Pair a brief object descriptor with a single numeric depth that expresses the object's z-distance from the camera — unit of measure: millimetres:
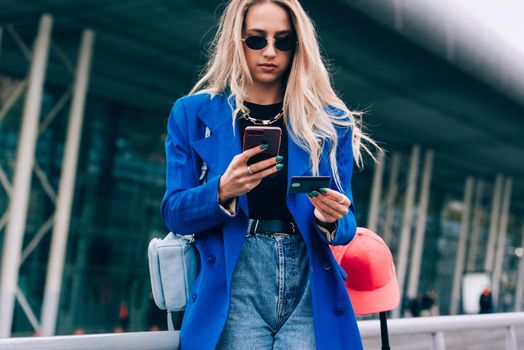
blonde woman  4152
